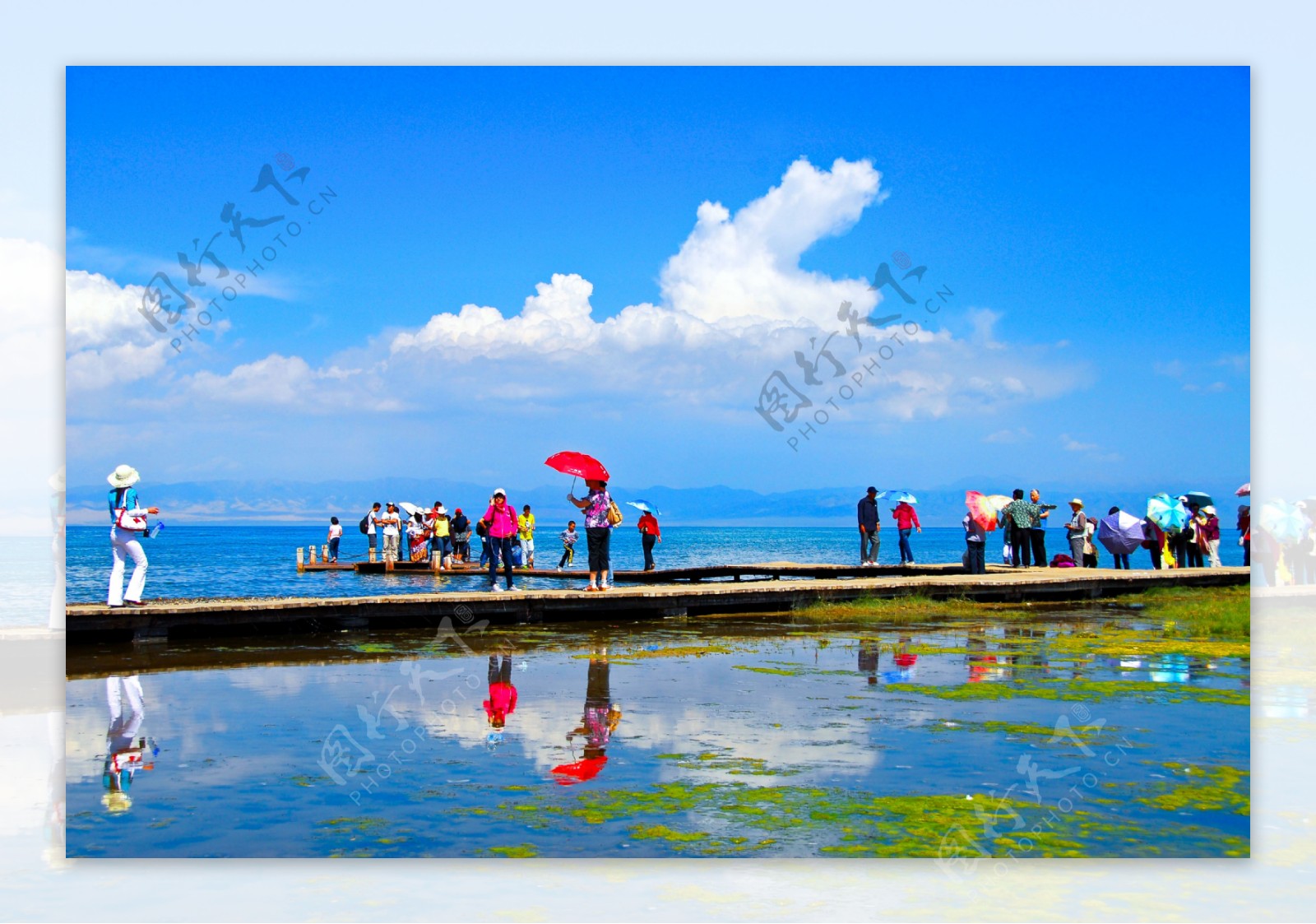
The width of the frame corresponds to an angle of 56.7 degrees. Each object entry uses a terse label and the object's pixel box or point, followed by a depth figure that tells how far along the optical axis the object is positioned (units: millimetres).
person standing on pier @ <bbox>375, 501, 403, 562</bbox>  36344
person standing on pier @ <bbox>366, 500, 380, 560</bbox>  38031
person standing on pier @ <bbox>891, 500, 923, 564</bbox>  27703
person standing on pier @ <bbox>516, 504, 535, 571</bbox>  34125
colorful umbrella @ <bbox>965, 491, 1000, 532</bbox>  25938
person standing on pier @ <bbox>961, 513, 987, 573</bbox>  25438
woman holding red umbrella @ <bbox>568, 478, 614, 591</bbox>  18703
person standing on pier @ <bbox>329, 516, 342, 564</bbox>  38812
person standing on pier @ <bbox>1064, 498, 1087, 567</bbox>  27859
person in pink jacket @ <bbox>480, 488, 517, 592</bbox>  22406
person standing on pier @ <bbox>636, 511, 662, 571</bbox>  29950
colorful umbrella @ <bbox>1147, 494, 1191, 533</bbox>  27484
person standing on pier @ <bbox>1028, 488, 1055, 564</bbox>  26417
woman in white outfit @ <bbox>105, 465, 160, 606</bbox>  14508
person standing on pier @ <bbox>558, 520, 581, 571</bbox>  36875
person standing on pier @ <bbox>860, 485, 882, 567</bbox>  26734
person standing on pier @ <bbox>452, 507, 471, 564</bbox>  37250
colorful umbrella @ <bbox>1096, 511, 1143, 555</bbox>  27656
